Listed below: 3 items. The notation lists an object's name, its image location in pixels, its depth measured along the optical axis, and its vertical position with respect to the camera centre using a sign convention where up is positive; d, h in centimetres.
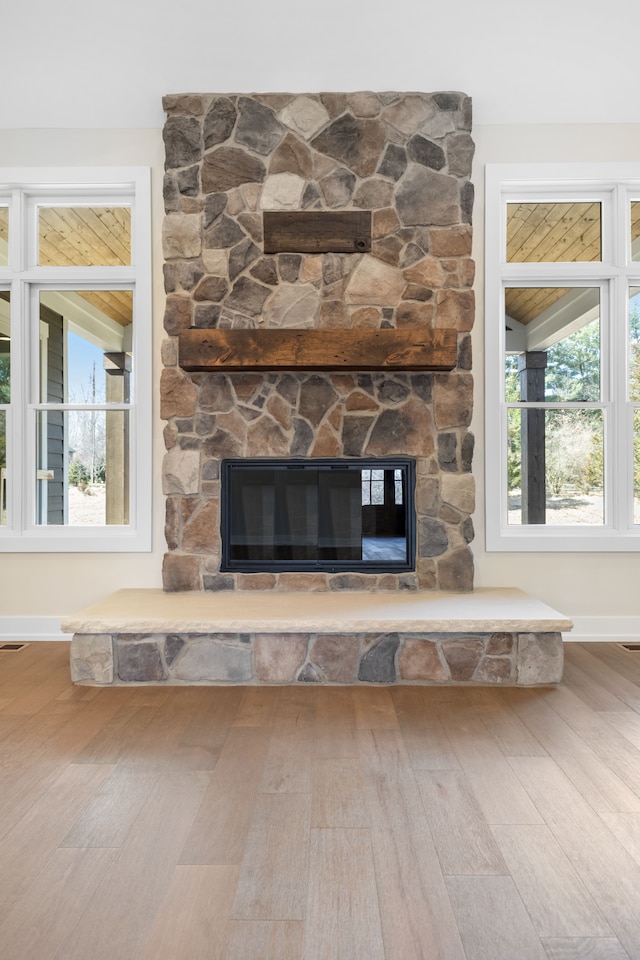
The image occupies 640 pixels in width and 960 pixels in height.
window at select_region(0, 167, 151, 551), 400 +65
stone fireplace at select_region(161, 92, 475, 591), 376 +113
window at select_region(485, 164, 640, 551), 397 +69
